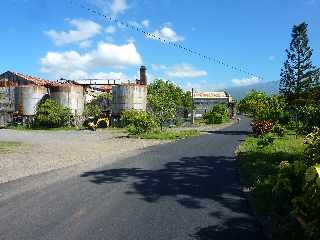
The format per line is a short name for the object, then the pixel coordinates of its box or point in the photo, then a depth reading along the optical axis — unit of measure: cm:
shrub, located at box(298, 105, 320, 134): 1149
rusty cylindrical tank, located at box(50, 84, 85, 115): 3252
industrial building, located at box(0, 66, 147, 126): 3268
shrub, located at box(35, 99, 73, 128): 3072
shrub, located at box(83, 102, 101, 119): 3310
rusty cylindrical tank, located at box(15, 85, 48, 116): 3272
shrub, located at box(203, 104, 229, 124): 4170
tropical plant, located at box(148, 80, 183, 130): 2775
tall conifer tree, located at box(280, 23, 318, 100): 3554
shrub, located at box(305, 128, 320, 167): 468
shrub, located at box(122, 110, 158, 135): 2191
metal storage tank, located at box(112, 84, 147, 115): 3302
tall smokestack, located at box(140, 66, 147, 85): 4281
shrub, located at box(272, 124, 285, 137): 2110
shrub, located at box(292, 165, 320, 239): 375
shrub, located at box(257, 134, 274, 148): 1449
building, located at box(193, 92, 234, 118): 7204
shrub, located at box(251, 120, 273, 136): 2091
